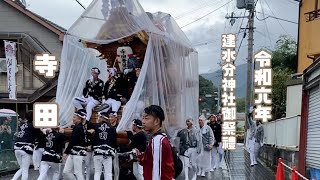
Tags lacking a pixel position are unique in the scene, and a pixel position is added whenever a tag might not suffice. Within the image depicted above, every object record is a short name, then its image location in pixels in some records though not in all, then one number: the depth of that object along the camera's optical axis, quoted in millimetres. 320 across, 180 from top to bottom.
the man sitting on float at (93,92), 11758
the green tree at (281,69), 32344
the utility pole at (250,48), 27086
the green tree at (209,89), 75938
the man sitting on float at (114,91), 11697
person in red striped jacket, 4945
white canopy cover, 11062
